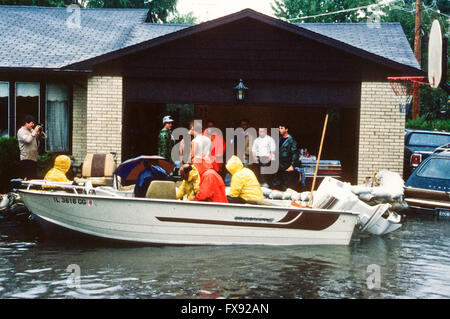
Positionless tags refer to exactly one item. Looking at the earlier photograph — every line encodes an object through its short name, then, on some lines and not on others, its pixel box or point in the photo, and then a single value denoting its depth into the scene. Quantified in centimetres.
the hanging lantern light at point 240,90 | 1683
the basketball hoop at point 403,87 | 1627
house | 1694
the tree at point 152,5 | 3994
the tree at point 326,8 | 4481
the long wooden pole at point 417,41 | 2554
